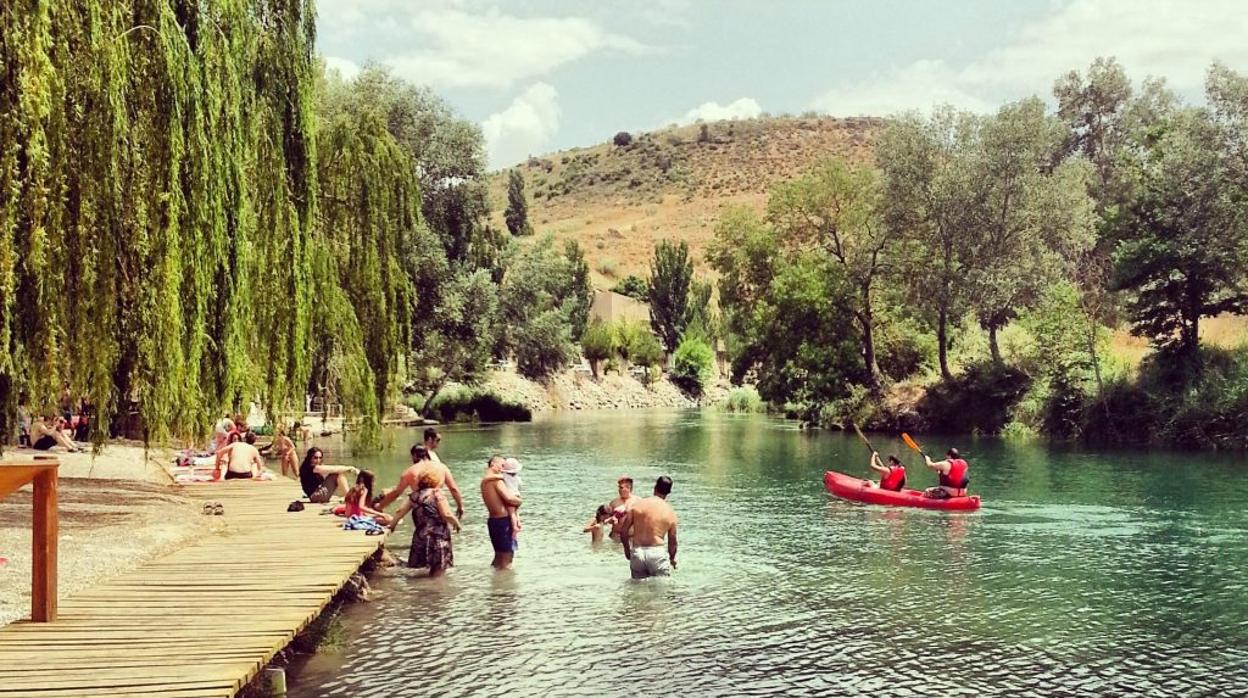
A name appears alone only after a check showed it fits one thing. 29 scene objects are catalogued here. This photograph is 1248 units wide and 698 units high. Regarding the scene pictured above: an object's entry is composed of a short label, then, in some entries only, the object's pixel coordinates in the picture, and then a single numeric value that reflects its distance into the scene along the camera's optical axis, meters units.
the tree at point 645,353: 82.75
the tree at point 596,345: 77.50
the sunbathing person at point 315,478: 16.78
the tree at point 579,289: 79.62
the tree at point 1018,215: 42.75
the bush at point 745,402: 66.12
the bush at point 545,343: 49.34
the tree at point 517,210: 106.25
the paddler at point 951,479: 22.00
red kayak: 21.94
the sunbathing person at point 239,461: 20.20
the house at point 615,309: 89.25
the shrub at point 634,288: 99.34
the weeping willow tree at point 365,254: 19.86
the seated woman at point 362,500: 15.40
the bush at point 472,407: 52.06
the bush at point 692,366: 84.81
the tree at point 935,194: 43.91
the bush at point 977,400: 43.97
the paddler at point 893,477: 23.06
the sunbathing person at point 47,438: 22.47
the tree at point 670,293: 89.81
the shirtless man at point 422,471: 14.40
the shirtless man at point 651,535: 14.24
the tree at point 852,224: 47.72
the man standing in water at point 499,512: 14.68
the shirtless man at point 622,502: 15.74
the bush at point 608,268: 113.44
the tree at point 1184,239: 37.50
